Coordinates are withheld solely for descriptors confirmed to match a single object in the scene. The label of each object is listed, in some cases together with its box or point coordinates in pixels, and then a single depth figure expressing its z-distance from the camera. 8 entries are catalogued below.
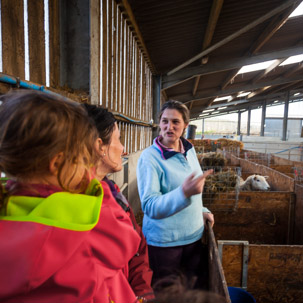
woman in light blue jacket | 1.63
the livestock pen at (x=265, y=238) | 1.88
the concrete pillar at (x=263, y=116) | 21.09
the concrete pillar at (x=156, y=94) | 8.17
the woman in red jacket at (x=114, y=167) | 1.12
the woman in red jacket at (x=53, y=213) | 0.54
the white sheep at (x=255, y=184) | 3.88
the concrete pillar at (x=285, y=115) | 17.22
